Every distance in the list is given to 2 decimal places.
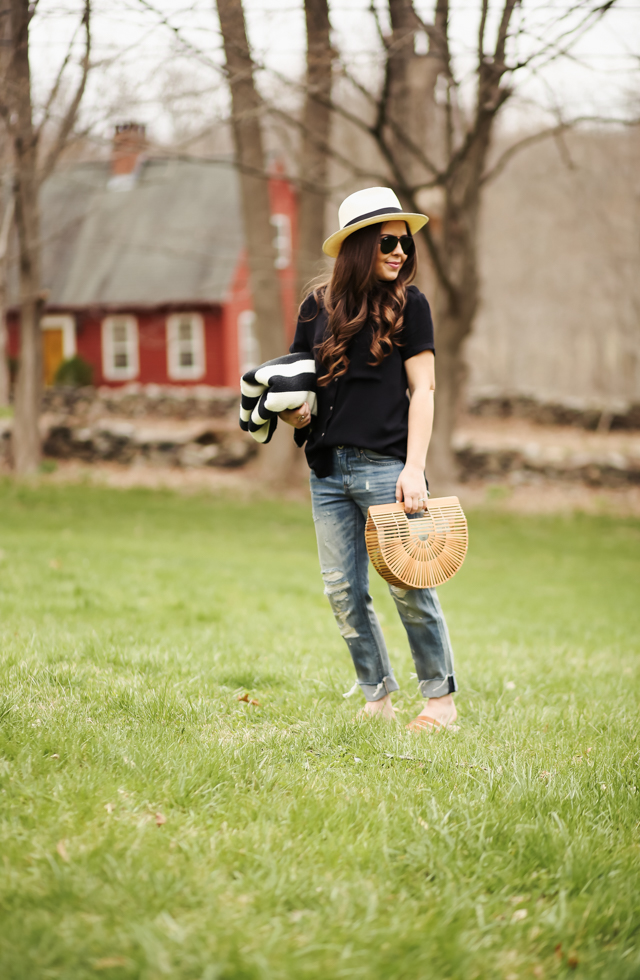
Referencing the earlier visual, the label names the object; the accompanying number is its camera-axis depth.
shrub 24.23
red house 25.95
